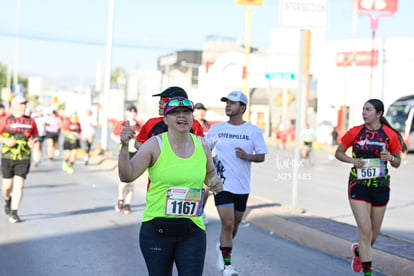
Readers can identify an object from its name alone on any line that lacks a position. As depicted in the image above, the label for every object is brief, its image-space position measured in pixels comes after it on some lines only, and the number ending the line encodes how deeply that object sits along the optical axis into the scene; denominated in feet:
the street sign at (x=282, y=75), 49.07
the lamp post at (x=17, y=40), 237.86
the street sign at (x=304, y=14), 36.55
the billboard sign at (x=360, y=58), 172.85
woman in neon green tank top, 15.35
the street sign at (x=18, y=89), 167.12
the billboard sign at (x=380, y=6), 153.79
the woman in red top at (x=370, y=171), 23.68
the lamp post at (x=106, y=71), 88.58
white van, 131.54
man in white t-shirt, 24.84
